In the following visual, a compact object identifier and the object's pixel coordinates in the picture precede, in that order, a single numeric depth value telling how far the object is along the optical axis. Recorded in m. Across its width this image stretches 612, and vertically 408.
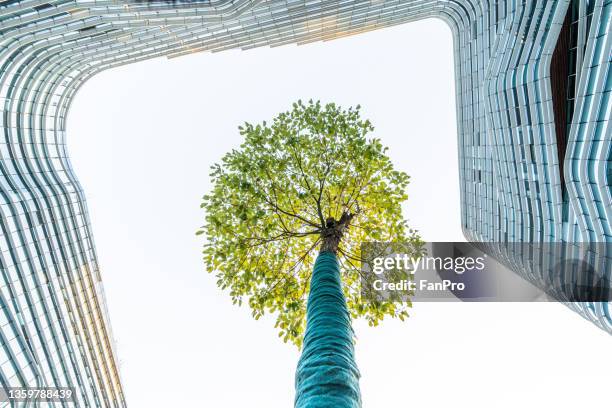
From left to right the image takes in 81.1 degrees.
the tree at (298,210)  9.48
